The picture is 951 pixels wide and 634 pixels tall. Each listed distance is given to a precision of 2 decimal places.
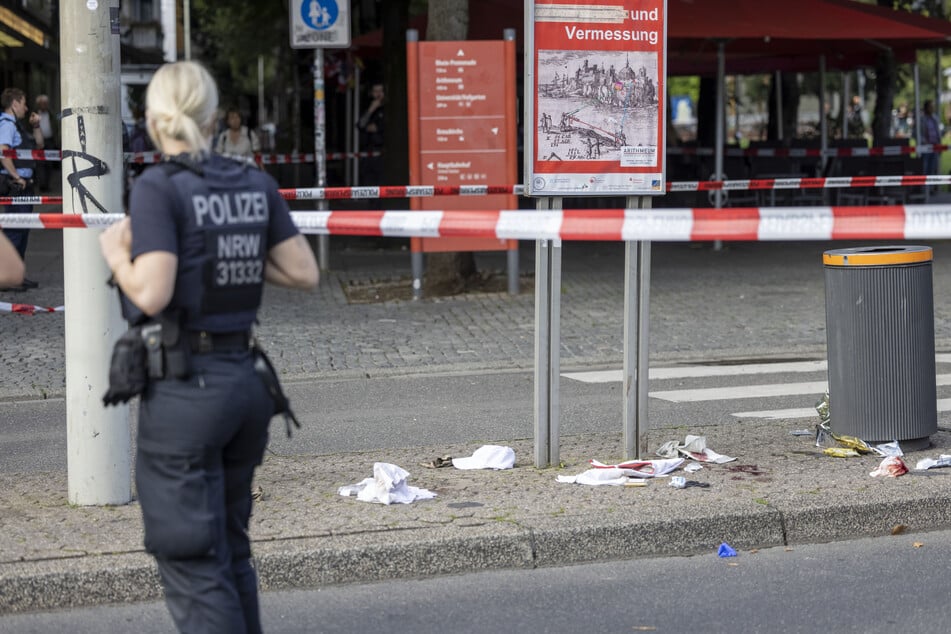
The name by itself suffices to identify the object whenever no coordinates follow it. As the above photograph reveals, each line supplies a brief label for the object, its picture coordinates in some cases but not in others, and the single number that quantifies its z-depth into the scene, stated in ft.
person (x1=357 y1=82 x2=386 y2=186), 74.79
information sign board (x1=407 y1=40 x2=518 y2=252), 41.63
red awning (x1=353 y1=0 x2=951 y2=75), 53.93
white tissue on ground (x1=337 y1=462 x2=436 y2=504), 18.65
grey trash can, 21.03
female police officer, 11.03
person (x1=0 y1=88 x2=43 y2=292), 46.47
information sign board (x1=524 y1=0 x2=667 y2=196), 20.24
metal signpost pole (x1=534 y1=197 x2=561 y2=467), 20.26
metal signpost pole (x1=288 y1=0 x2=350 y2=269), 47.83
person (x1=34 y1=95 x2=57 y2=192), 72.82
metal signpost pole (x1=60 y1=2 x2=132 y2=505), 17.98
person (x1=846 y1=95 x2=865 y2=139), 106.83
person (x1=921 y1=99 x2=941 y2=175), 96.43
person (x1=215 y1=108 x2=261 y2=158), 64.80
